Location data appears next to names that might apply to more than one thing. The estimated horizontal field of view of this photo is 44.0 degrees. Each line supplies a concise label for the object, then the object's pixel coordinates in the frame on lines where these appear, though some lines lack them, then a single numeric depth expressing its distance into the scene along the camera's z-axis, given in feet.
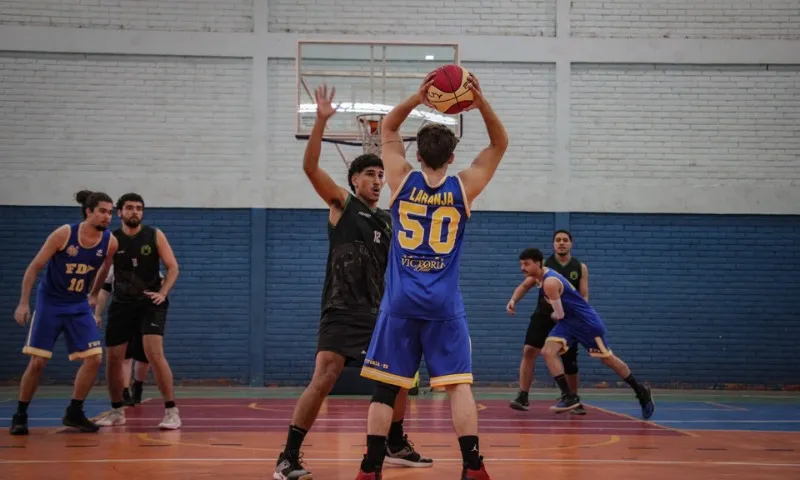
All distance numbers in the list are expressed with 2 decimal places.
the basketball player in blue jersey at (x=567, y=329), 35.45
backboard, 48.29
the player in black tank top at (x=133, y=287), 31.81
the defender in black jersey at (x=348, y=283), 20.79
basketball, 18.33
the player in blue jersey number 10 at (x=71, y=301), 29.35
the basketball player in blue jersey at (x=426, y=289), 17.40
